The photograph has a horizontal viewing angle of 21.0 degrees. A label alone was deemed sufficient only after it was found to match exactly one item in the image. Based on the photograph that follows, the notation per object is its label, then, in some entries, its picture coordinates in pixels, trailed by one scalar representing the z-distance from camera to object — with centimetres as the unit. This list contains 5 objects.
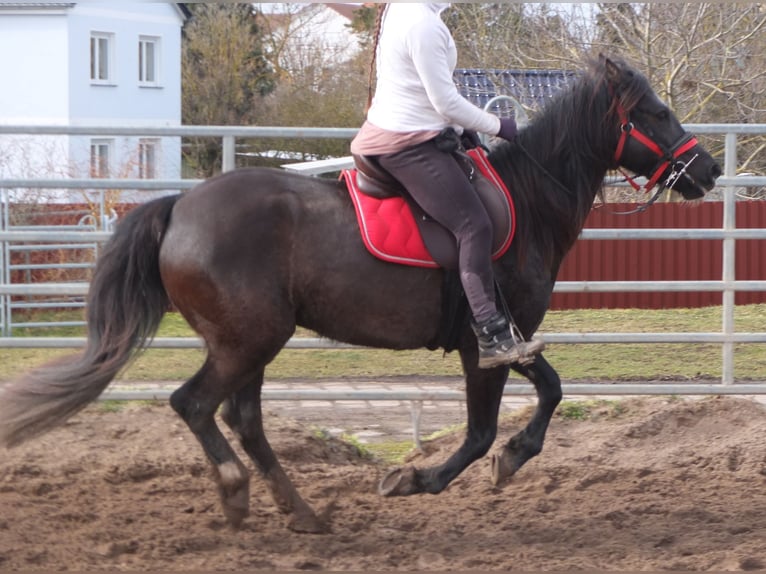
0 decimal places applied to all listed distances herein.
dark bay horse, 983
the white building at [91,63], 6484
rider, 965
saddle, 994
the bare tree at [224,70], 7196
